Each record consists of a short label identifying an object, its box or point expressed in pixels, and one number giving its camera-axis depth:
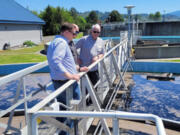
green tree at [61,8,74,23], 33.88
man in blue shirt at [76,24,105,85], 3.47
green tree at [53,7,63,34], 31.97
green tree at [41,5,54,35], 32.25
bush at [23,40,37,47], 20.07
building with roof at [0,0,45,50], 17.47
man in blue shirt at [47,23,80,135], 2.08
